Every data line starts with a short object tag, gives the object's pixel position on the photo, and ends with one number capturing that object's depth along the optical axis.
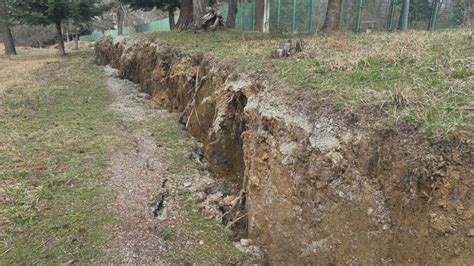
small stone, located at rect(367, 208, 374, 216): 2.80
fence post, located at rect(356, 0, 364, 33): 13.46
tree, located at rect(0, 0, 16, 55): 17.91
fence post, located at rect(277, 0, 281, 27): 15.08
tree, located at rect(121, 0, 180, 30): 15.73
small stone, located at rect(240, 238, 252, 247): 3.90
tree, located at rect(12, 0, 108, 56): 16.00
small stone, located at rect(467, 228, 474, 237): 2.27
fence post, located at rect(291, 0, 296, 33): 14.47
